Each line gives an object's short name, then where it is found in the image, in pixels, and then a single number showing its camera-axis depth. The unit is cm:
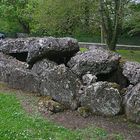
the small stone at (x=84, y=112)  612
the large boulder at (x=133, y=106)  585
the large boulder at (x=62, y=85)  648
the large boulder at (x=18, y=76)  720
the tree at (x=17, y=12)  2372
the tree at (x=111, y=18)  1642
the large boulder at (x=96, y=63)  707
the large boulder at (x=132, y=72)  682
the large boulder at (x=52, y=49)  762
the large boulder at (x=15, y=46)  860
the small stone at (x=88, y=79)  667
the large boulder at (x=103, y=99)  613
